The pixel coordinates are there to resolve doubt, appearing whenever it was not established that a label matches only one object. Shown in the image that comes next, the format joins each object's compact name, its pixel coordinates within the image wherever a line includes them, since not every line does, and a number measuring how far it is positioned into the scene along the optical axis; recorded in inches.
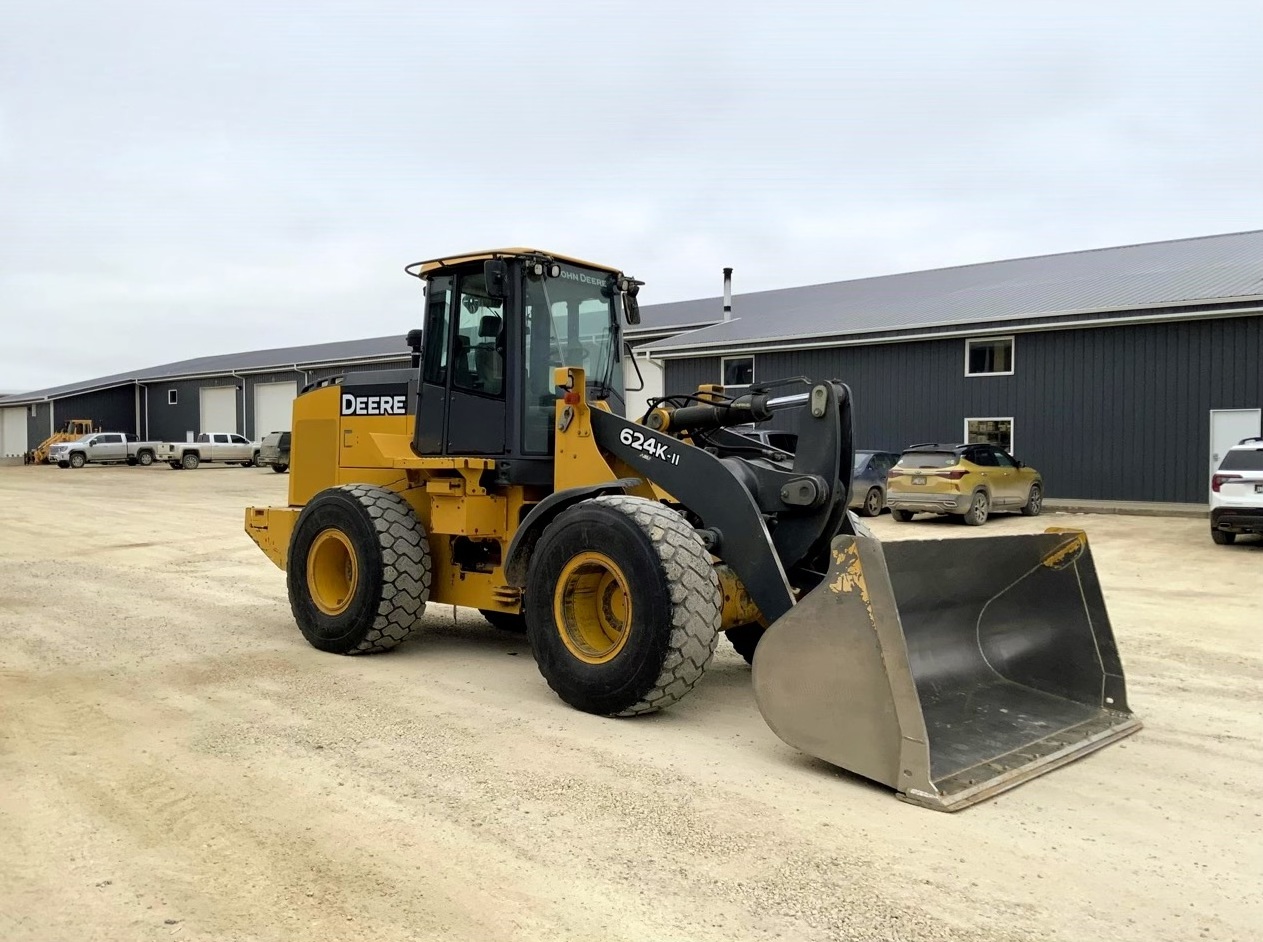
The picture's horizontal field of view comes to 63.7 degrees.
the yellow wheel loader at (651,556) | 187.2
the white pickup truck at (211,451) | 1632.6
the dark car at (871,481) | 792.9
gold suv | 721.0
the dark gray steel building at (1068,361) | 790.5
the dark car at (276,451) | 1370.6
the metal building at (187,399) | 1828.2
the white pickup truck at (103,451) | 1668.3
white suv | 546.9
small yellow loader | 1825.8
